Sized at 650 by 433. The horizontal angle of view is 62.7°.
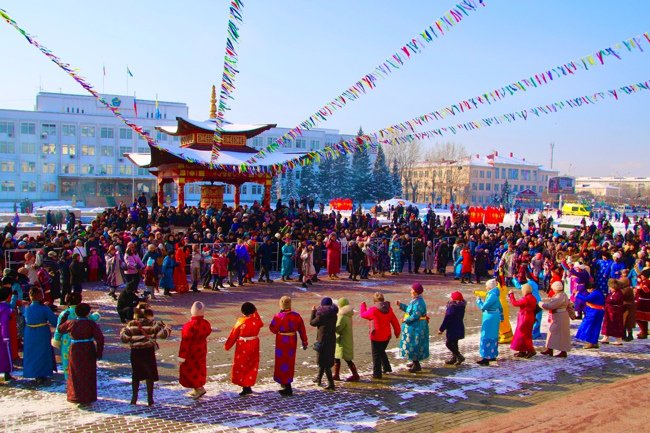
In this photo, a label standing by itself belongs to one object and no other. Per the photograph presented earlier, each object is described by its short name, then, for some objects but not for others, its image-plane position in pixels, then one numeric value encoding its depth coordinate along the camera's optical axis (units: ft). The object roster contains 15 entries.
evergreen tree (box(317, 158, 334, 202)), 218.79
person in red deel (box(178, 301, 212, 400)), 23.48
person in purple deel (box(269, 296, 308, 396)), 24.41
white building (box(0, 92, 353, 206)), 194.49
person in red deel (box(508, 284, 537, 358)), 30.45
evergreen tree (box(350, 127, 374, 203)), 205.87
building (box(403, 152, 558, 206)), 274.77
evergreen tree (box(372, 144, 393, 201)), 205.16
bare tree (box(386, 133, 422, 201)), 270.05
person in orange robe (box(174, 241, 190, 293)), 47.19
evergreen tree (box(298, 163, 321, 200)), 219.00
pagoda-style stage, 81.35
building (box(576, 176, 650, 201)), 420.77
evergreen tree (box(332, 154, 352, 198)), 217.36
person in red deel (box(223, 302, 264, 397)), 24.23
